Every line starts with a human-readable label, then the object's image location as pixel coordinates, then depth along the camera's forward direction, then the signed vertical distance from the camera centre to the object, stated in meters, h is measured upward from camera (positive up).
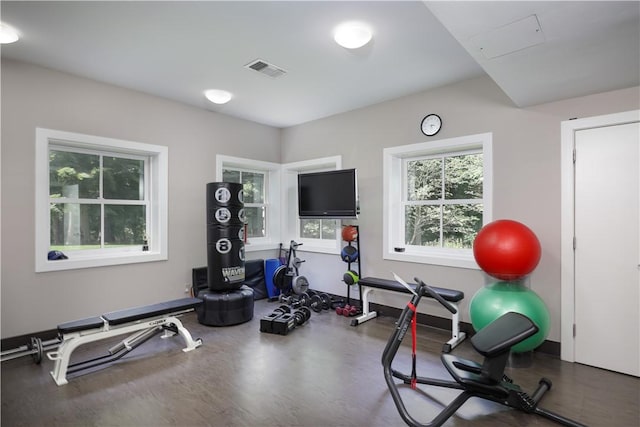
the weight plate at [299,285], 4.75 -1.03
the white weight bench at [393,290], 3.41 -0.98
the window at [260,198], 5.39 +0.27
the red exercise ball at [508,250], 2.82 -0.33
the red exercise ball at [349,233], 4.52 -0.27
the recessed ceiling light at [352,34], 2.63 +1.47
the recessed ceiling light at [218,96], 4.02 +1.47
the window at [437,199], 3.78 +0.18
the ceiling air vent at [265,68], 3.29 +1.50
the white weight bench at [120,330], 2.71 -1.04
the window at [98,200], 3.43 +0.17
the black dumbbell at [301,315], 3.94 -1.24
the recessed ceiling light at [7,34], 2.65 +1.49
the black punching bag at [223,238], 4.11 -0.30
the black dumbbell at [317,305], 4.59 -1.28
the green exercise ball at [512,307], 2.77 -0.81
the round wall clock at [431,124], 3.92 +1.06
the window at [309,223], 5.13 -0.16
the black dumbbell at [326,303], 4.68 -1.27
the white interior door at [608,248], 2.78 -0.31
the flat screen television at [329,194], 4.38 +0.27
